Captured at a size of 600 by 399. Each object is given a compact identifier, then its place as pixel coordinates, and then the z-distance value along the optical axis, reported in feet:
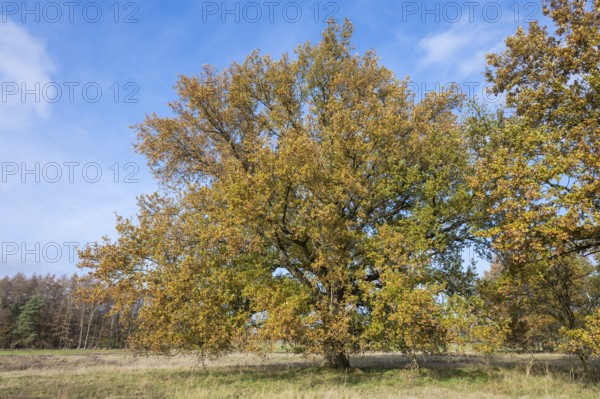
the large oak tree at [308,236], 49.52
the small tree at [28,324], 222.28
